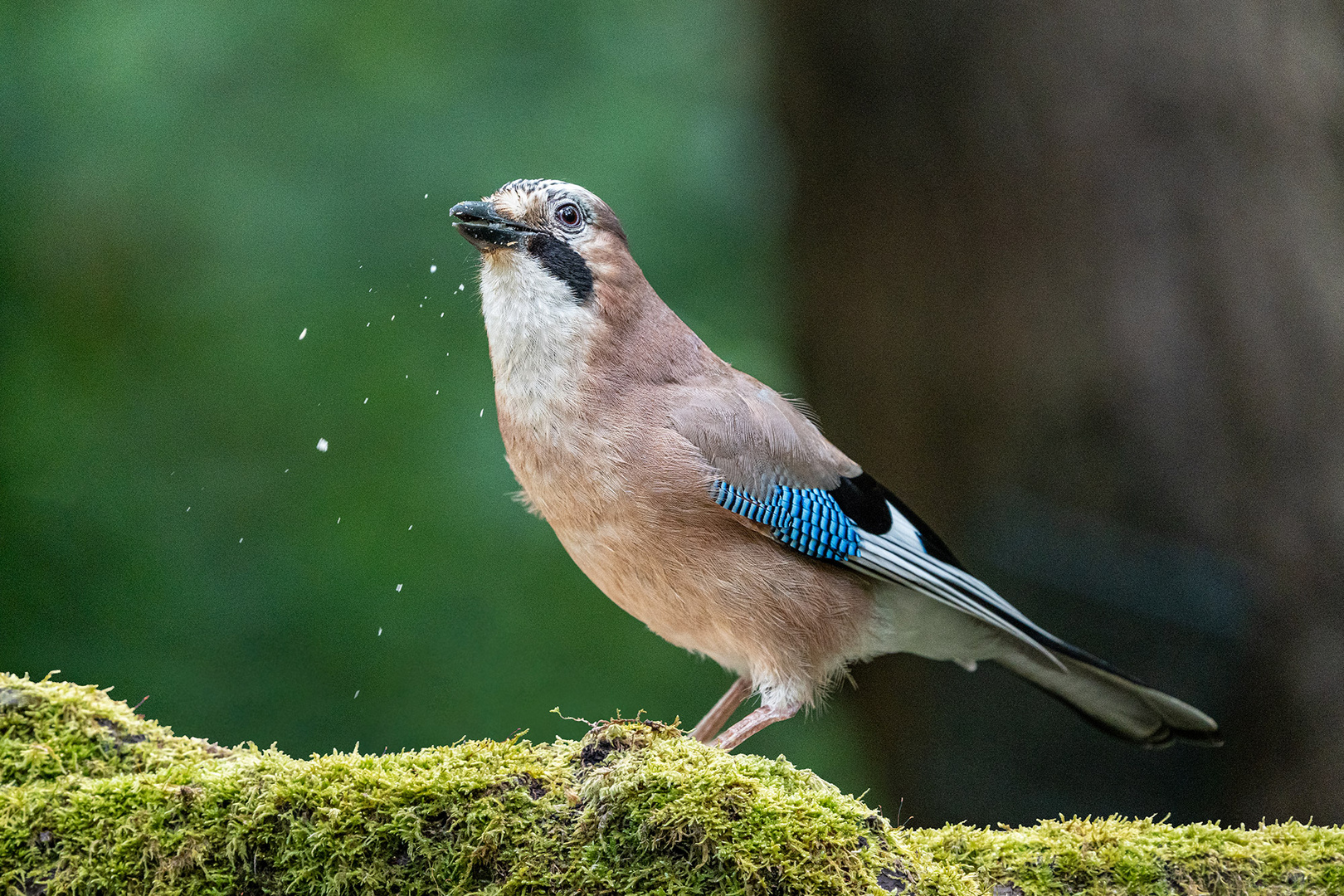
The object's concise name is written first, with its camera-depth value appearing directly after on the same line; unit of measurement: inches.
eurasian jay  274.5
